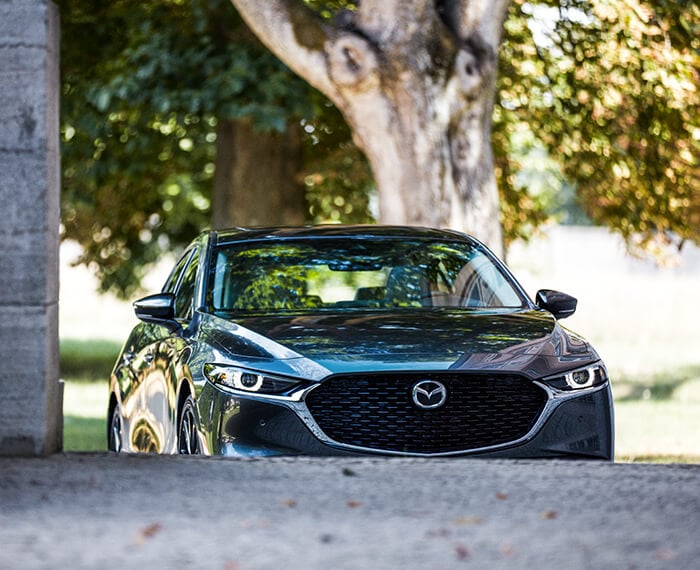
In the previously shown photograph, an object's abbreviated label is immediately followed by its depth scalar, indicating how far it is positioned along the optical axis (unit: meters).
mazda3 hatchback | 12.61
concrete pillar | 11.70
